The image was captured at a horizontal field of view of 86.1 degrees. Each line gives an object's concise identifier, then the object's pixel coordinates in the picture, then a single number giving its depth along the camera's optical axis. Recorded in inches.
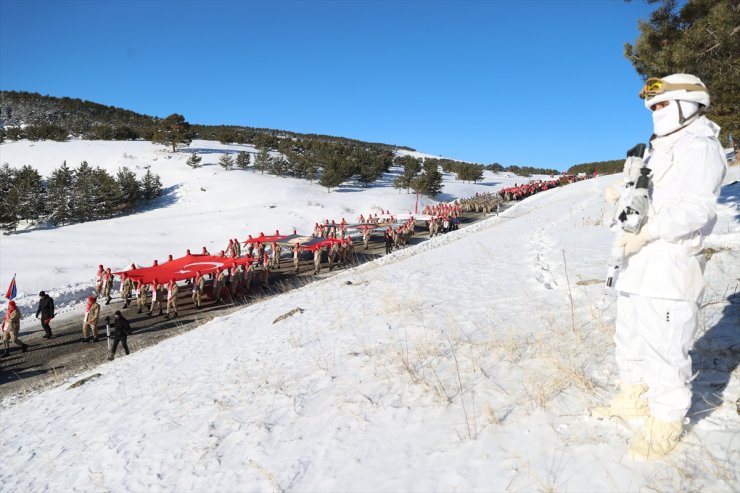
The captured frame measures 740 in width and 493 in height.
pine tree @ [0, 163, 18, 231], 1288.1
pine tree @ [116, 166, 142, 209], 1571.1
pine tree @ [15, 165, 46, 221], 1364.4
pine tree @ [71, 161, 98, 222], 1449.3
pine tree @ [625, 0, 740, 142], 296.3
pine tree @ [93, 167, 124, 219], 1493.6
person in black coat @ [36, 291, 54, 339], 513.7
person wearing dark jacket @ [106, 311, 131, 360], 435.0
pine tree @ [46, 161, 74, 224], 1419.8
